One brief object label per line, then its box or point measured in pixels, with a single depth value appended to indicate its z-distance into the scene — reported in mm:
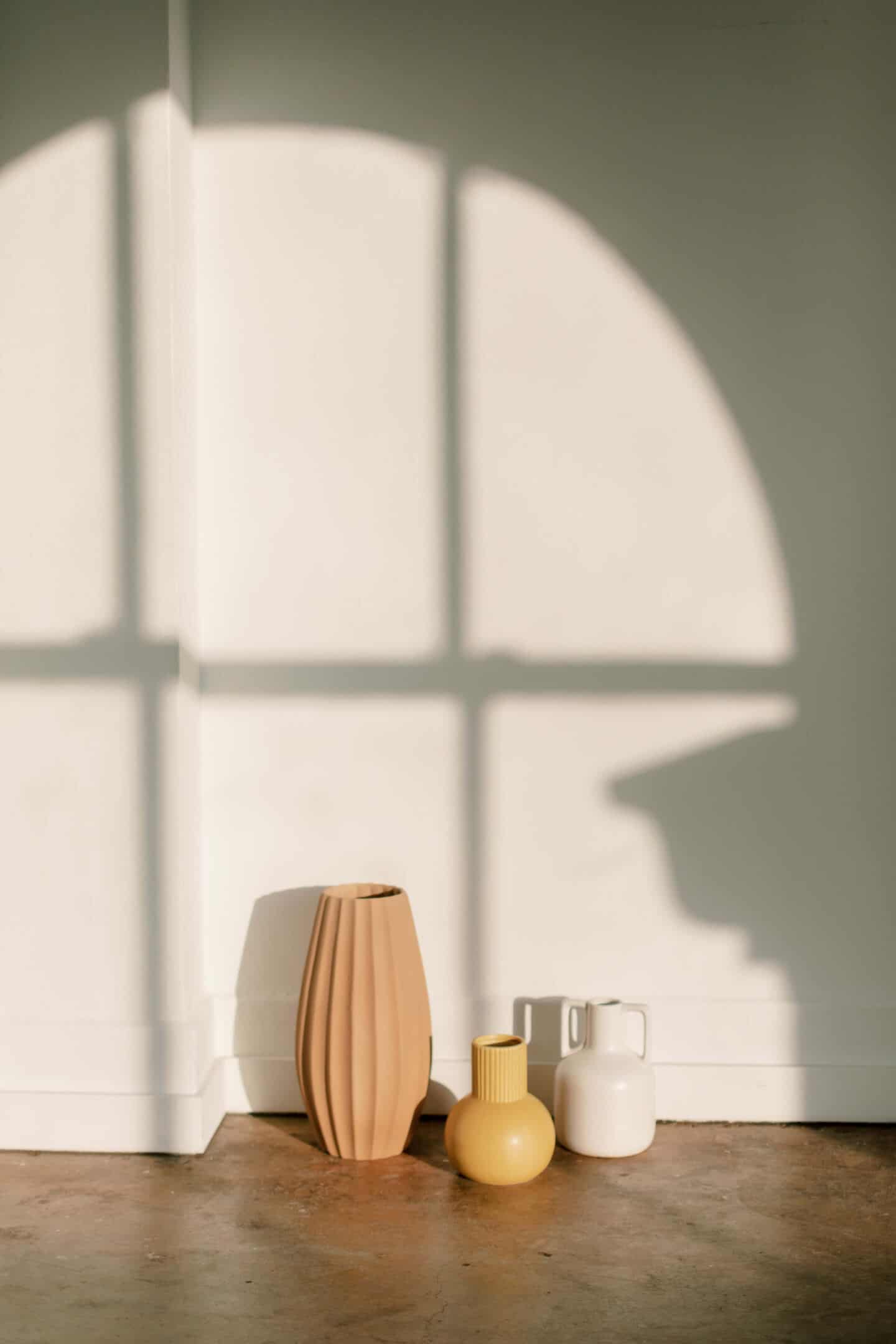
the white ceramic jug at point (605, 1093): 2236
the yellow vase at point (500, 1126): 2121
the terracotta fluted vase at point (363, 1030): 2213
